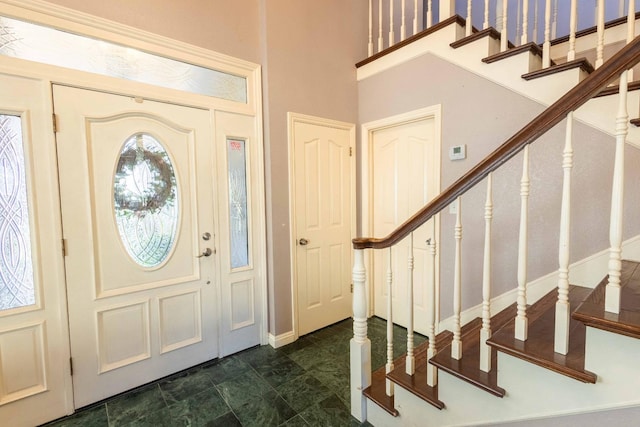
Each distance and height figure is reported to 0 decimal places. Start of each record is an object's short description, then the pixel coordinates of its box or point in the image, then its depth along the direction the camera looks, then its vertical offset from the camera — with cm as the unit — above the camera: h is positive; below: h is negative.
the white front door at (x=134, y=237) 177 -27
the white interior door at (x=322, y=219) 263 -23
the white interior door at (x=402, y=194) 254 +0
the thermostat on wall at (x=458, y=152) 222 +32
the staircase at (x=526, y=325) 91 -56
